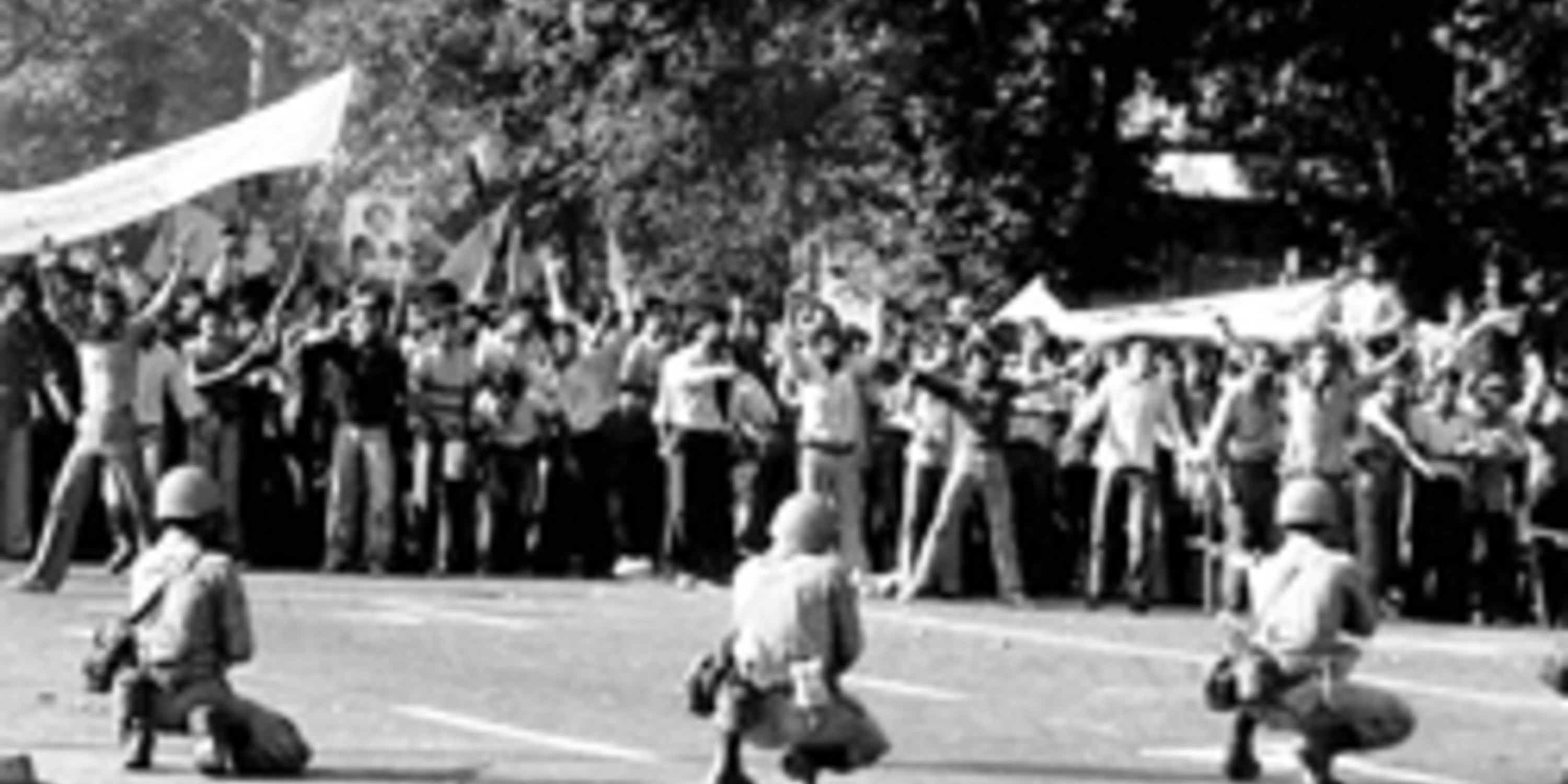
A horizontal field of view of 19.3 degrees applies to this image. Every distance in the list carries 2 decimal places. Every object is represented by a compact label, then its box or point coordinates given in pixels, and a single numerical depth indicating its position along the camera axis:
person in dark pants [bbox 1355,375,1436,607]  32.31
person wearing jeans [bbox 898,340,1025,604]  30.67
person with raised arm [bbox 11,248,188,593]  27.64
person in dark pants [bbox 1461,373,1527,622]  32.72
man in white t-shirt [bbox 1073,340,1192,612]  31.39
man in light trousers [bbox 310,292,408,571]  31.62
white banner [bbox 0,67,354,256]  30.88
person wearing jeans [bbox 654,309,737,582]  31.66
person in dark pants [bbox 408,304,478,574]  32.25
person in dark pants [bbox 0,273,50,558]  31.47
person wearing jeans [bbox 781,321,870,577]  31.02
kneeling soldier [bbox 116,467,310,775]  18.56
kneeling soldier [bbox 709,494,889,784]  17.78
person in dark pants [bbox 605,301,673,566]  32.94
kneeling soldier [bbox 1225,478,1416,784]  19.05
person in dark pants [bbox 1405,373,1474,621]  32.81
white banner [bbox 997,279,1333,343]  38.00
